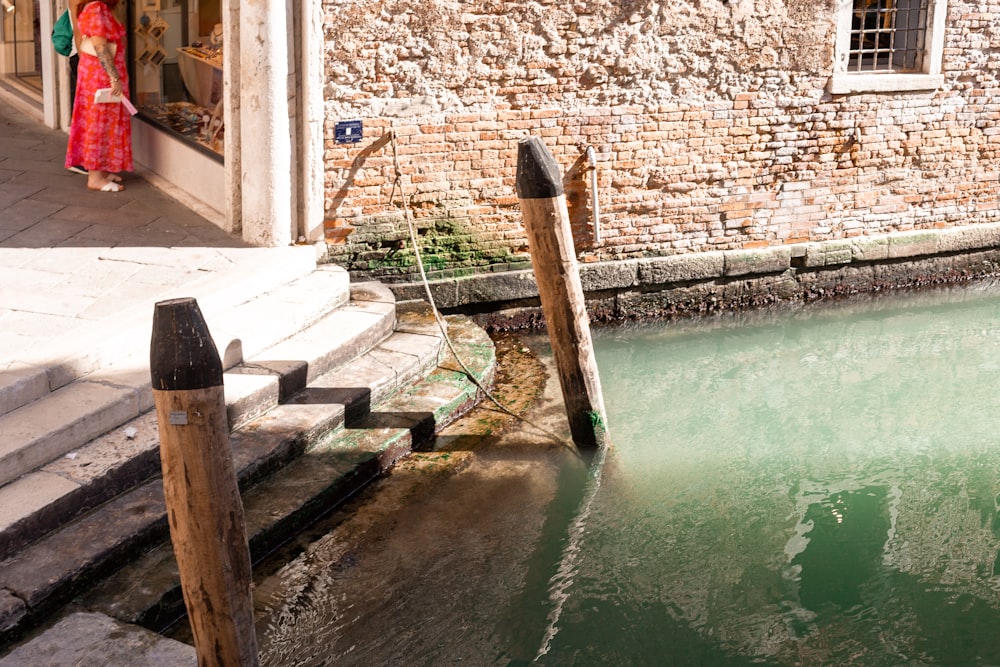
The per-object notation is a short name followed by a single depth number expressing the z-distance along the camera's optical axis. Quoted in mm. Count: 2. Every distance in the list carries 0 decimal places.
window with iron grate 7590
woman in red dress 6645
